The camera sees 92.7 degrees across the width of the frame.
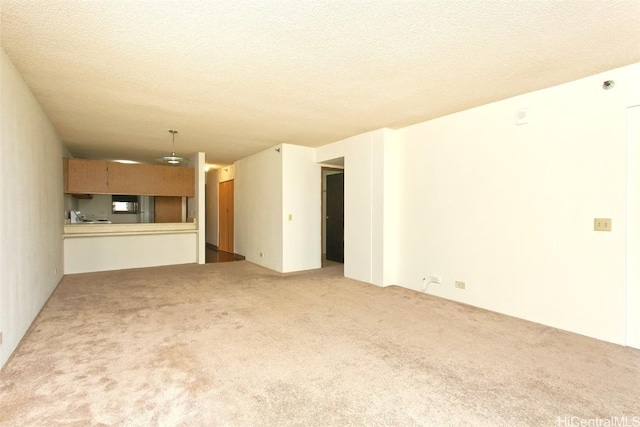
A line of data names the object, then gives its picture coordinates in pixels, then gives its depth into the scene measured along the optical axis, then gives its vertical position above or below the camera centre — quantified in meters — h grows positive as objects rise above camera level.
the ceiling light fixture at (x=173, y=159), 4.95 +0.87
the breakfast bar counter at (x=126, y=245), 5.64 -0.67
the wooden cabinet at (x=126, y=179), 5.88 +0.71
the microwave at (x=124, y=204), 8.68 +0.25
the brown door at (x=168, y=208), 8.03 +0.11
